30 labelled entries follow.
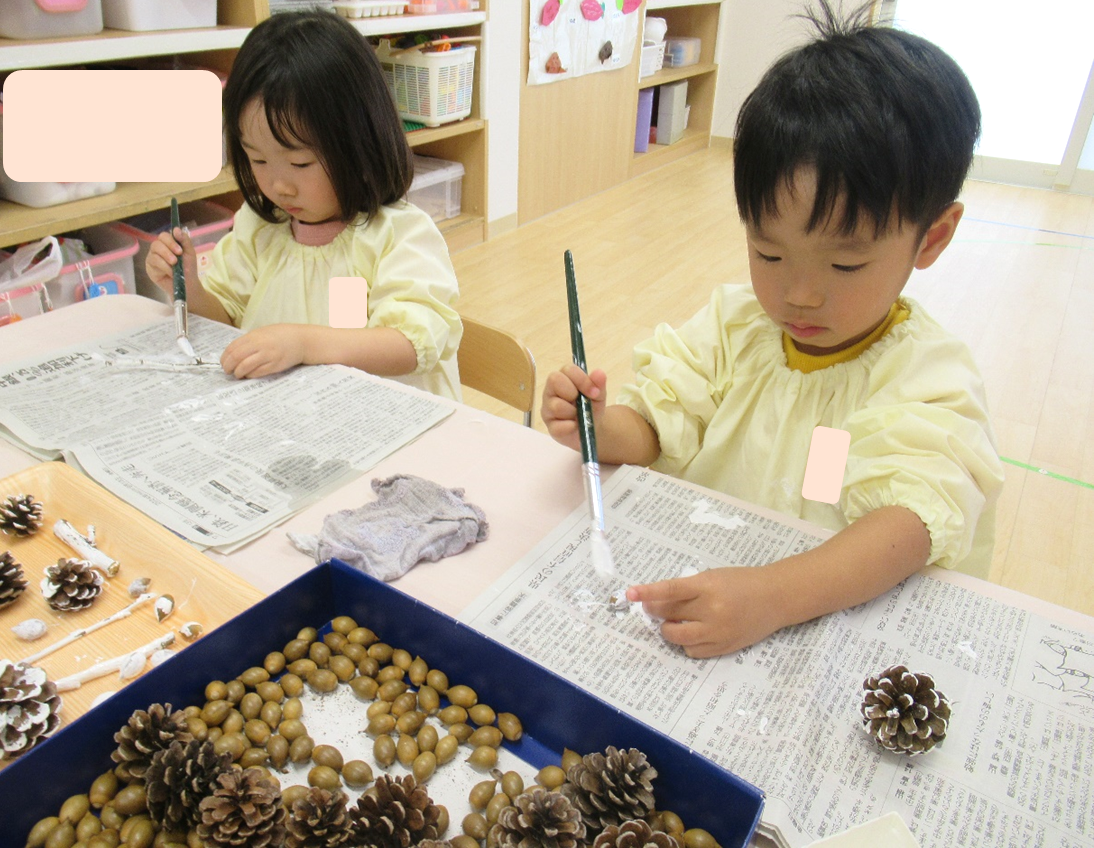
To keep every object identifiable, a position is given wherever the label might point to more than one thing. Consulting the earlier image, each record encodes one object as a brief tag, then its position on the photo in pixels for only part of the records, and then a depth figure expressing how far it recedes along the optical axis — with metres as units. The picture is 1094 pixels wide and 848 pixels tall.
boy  0.56
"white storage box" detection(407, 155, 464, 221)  2.60
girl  0.90
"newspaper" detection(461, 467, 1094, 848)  0.44
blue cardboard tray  0.41
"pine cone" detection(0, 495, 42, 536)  0.62
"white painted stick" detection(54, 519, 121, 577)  0.59
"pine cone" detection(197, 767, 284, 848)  0.41
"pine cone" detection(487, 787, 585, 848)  0.41
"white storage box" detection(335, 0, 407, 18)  2.00
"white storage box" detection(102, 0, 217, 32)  1.53
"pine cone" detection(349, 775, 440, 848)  0.41
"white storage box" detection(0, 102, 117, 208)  1.52
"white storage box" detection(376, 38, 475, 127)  2.35
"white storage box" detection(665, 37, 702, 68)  4.05
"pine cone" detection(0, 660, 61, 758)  0.45
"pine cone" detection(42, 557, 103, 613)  0.56
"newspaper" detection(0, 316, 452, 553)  0.68
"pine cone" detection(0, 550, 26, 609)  0.56
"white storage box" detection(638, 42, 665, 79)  3.59
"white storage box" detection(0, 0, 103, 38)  1.37
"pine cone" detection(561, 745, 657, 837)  0.42
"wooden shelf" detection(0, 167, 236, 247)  1.44
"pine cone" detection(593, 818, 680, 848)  0.39
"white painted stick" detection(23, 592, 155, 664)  0.53
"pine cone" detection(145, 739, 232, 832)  0.42
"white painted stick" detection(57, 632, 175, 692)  0.50
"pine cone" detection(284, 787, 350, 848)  0.41
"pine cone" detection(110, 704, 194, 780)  0.44
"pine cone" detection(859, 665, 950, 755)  0.46
